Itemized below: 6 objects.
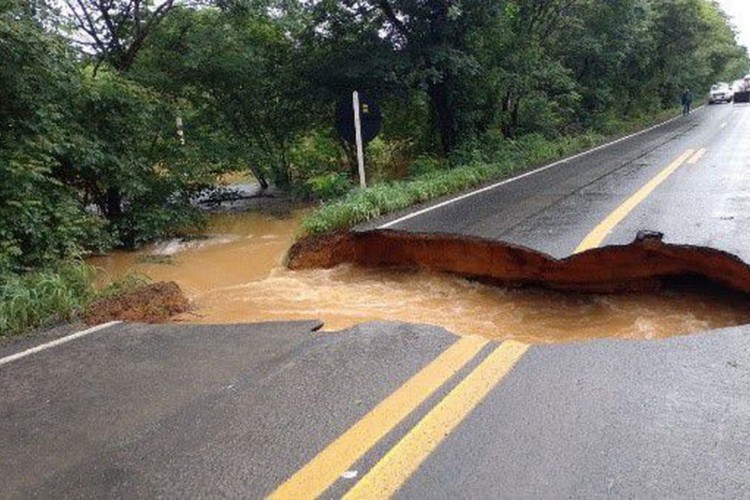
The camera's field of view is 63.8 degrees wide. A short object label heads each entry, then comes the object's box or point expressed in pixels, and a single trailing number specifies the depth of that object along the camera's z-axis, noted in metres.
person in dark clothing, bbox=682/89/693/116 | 38.34
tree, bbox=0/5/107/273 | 7.35
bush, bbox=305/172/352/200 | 13.38
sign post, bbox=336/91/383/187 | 10.87
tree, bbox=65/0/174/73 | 11.74
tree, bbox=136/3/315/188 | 12.74
